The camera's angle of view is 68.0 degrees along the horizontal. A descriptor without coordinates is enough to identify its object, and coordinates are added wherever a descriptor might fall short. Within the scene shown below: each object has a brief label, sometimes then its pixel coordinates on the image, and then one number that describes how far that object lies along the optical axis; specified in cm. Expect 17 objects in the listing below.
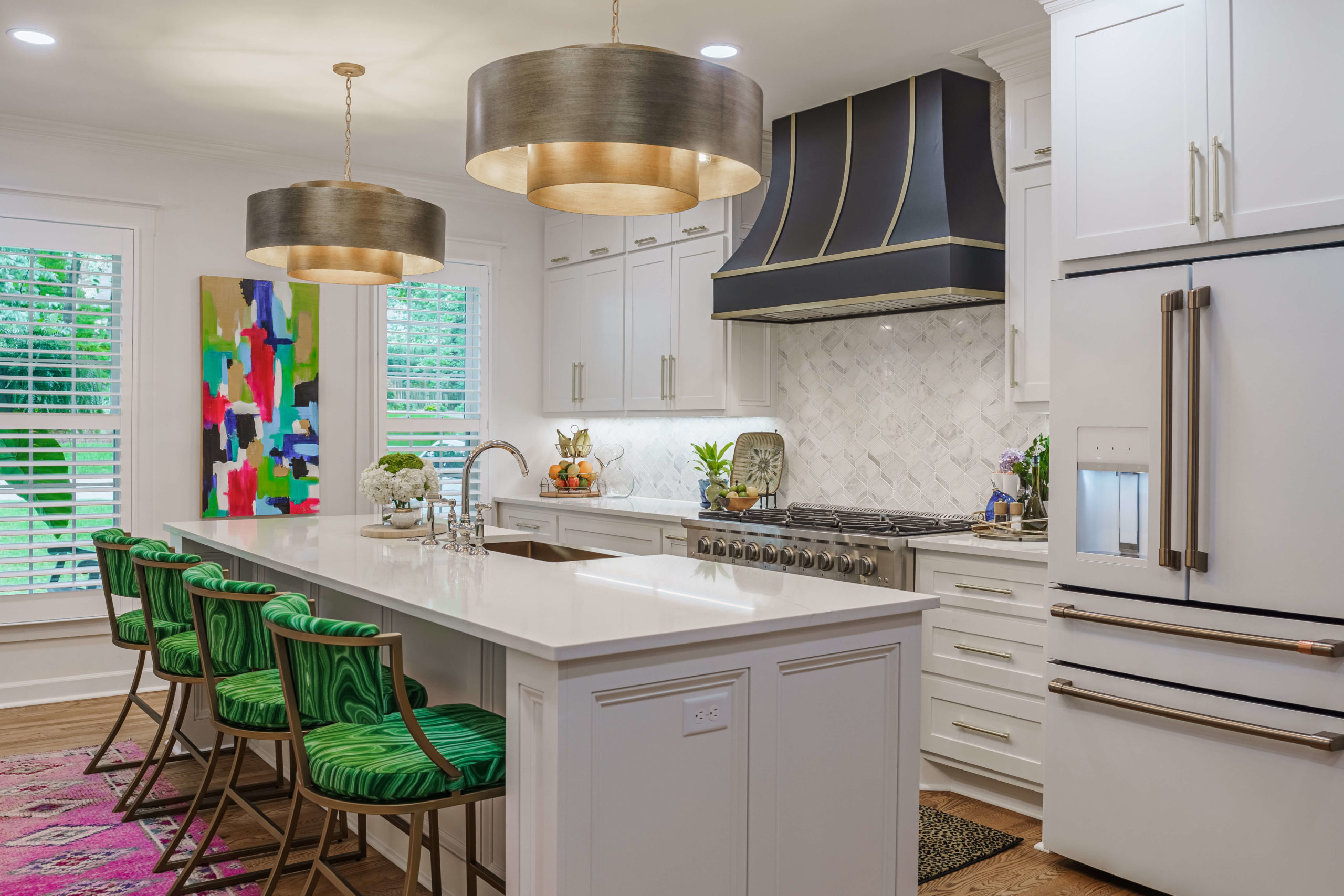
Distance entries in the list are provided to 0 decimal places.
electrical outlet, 194
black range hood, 378
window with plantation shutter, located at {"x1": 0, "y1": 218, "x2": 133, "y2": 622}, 478
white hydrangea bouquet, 372
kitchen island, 180
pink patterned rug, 284
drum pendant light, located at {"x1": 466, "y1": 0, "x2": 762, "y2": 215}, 199
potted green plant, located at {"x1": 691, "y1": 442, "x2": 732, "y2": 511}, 494
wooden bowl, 488
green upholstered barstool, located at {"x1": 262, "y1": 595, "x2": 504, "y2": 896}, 196
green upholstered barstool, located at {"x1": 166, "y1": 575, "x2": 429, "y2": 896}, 252
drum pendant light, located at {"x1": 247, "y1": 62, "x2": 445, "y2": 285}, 323
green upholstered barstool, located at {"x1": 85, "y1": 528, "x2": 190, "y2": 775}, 336
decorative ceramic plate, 509
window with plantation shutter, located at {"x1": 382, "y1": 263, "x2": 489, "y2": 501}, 585
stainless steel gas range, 364
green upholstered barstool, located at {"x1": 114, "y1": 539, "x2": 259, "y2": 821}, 296
